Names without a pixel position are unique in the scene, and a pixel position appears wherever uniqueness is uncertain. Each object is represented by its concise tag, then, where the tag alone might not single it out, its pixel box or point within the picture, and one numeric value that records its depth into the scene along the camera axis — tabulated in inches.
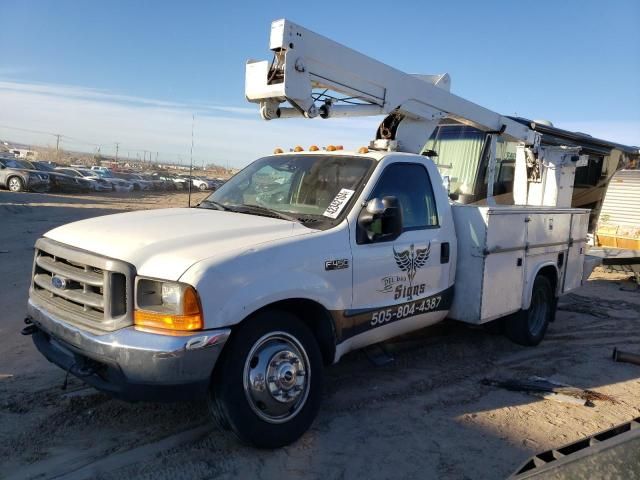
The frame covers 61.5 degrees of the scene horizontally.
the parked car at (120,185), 1365.7
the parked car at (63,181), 1138.7
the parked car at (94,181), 1274.6
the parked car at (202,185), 1670.0
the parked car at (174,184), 1677.0
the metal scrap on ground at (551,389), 193.2
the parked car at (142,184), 1491.5
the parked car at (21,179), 1065.5
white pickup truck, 124.3
